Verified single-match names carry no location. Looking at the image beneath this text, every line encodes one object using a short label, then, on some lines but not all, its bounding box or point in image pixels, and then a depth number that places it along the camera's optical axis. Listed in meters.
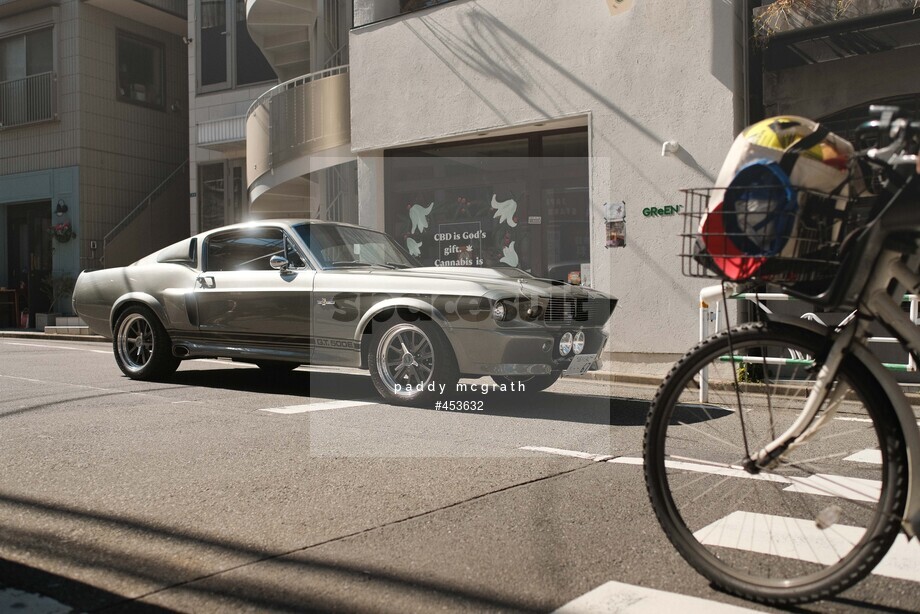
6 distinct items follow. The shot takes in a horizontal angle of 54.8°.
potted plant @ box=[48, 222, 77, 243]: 22.11
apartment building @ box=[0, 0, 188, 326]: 22.39
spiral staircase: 15.38
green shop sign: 11.22
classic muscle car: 6.70
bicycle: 2.47
